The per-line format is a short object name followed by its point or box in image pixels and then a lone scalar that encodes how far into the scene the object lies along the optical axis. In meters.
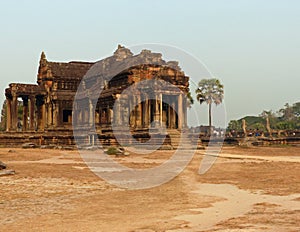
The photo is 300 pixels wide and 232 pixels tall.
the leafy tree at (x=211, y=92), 69.44
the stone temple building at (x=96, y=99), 41.03
